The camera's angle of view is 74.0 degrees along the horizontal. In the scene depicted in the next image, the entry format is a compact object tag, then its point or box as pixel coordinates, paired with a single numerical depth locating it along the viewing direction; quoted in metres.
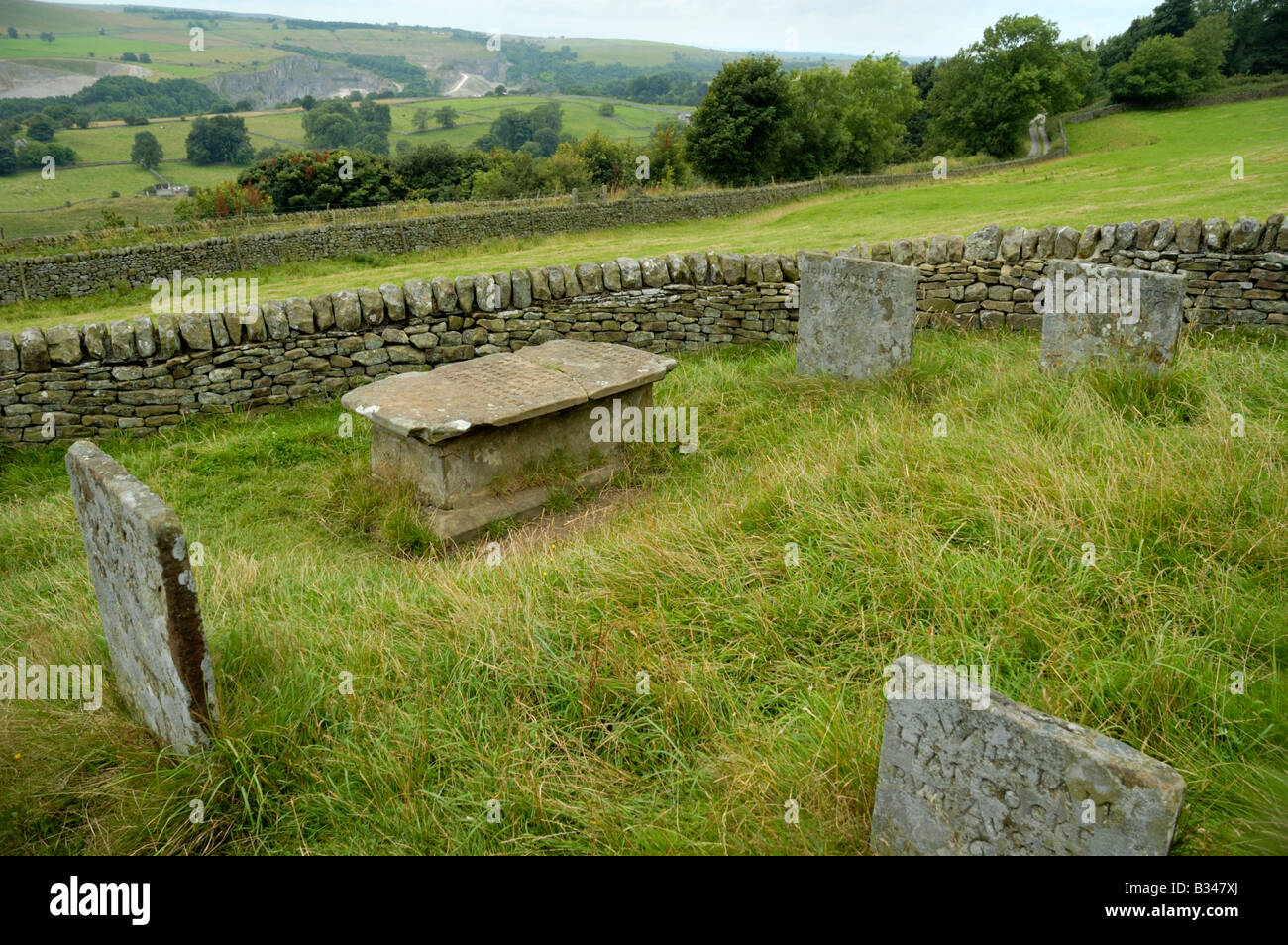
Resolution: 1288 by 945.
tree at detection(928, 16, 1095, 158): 46.03
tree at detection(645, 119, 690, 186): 42.47
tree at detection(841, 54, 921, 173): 46.16
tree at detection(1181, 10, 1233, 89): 41.38
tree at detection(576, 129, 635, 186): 46.53
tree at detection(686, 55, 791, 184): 36.44
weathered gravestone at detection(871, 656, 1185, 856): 2.23
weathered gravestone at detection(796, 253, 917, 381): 7.66
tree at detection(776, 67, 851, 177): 38.78
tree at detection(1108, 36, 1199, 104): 41.19
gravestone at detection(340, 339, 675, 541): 6.41
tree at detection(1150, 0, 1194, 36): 48.47
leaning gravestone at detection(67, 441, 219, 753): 3.25
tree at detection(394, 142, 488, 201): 41.44
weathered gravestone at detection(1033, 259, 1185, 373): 6.40
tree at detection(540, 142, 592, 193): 42.50
